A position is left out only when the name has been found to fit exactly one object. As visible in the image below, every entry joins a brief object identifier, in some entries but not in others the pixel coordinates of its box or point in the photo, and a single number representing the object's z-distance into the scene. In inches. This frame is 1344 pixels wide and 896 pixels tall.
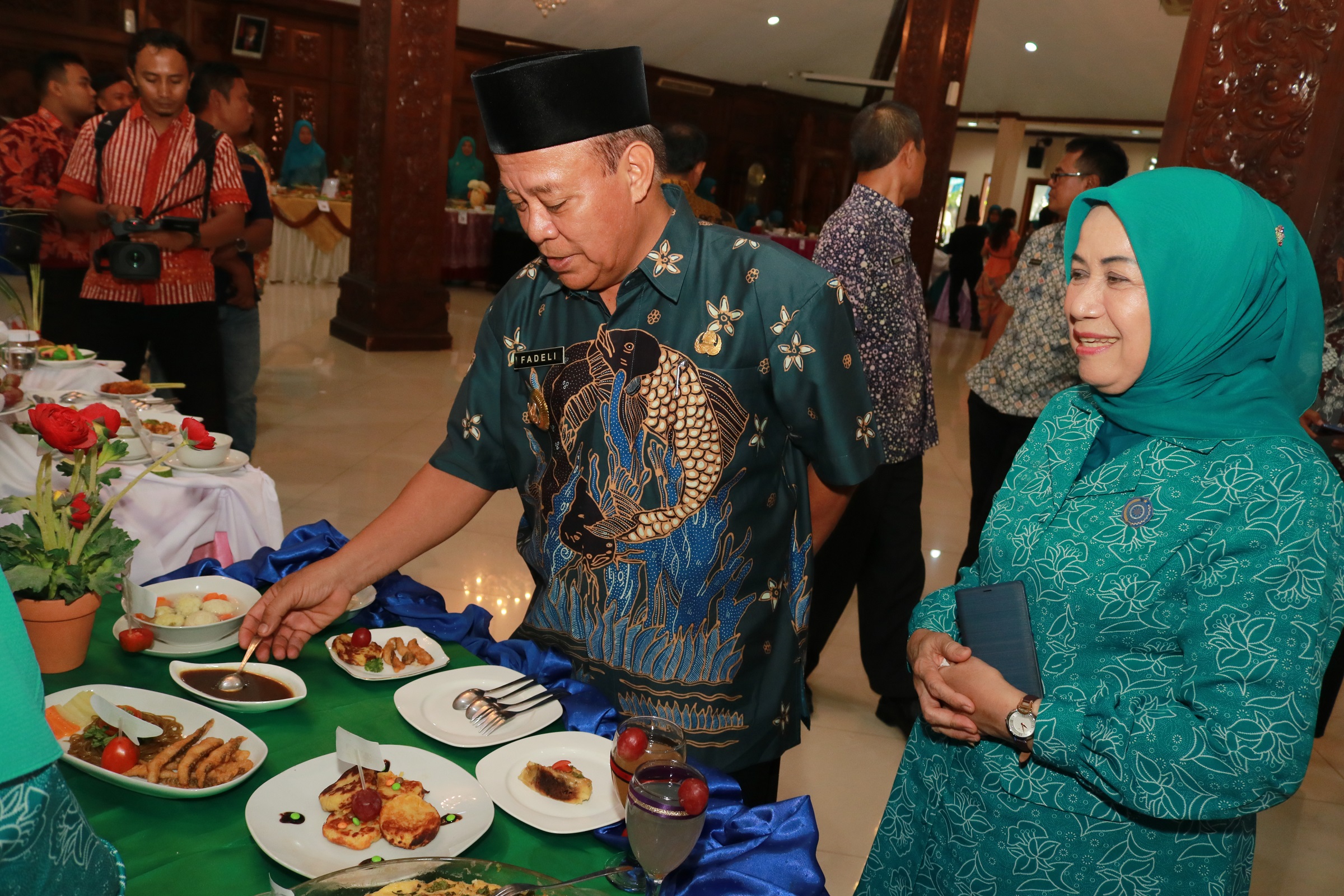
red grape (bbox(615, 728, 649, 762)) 37.5
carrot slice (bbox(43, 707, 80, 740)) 43.9
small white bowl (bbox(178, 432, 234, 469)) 93.0
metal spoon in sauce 49.6
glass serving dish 33.7
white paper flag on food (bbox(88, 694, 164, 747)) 43.4
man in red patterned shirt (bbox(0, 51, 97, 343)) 147.5
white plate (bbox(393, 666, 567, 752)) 48.3
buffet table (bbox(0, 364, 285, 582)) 90.4
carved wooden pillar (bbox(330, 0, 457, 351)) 267.7
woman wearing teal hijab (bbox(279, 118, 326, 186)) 409.4
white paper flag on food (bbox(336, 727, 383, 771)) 42.1
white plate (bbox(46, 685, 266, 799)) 44.8
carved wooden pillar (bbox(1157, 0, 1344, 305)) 94.4
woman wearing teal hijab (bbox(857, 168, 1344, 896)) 39.4
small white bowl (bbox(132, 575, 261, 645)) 53.5
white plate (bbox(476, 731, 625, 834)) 42.4
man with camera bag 124.2
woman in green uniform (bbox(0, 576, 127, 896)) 23.0
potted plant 49.4
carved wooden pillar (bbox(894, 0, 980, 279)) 280.5
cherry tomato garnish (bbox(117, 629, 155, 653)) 52.7
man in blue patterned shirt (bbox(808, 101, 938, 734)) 106.7
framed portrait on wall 441.4
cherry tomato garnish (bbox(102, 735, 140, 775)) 41.4
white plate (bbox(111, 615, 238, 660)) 53.2
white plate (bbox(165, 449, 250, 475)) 93.4
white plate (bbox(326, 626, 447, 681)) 52.9
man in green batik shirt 53.7
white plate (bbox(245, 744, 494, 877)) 38.5
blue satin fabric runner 41.0
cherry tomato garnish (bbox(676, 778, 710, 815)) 32.9
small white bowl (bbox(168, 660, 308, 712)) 48.0
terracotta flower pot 48.9
